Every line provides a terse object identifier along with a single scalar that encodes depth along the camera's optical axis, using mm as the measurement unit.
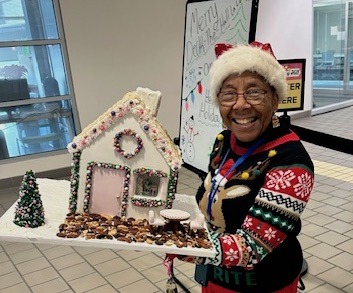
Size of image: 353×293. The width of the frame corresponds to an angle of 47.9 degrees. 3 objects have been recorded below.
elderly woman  1121
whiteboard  1984
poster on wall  2332
